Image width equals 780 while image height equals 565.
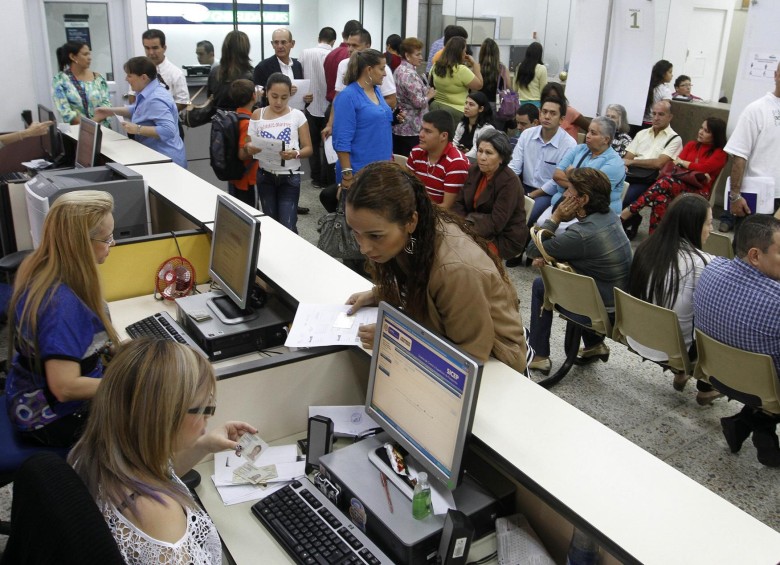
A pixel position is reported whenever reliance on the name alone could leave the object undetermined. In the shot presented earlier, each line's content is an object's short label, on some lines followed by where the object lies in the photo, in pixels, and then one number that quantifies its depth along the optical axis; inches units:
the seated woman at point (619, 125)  257.1
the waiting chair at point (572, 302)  143.6
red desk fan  128.0
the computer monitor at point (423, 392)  65.4
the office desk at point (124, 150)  181.7
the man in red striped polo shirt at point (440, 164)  175.3
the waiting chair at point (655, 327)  128.6
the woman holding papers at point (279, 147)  194.5
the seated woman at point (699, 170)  246.1
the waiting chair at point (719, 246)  169.2
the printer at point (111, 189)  135.6
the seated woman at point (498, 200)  173.9
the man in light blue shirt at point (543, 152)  225.3
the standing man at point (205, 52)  327.9
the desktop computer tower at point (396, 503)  66.4
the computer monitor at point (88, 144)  170.4
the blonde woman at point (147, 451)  58.5
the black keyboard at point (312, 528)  67.9
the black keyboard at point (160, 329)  108.0
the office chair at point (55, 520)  46.7
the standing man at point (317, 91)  306.0
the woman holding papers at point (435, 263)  77.9
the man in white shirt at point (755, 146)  212.2
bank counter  57.0
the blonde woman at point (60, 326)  88.7
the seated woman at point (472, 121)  253.8
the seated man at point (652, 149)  254.7
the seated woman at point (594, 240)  144.8
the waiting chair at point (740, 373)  115.2
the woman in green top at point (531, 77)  315.0
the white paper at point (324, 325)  89.3
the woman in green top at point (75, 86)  223.1
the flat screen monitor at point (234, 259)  103.4
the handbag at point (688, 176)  243.9
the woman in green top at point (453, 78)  279.1
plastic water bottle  67.7
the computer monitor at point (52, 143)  209.5
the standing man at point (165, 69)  244.8
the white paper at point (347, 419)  86.0
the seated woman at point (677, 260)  133.8
